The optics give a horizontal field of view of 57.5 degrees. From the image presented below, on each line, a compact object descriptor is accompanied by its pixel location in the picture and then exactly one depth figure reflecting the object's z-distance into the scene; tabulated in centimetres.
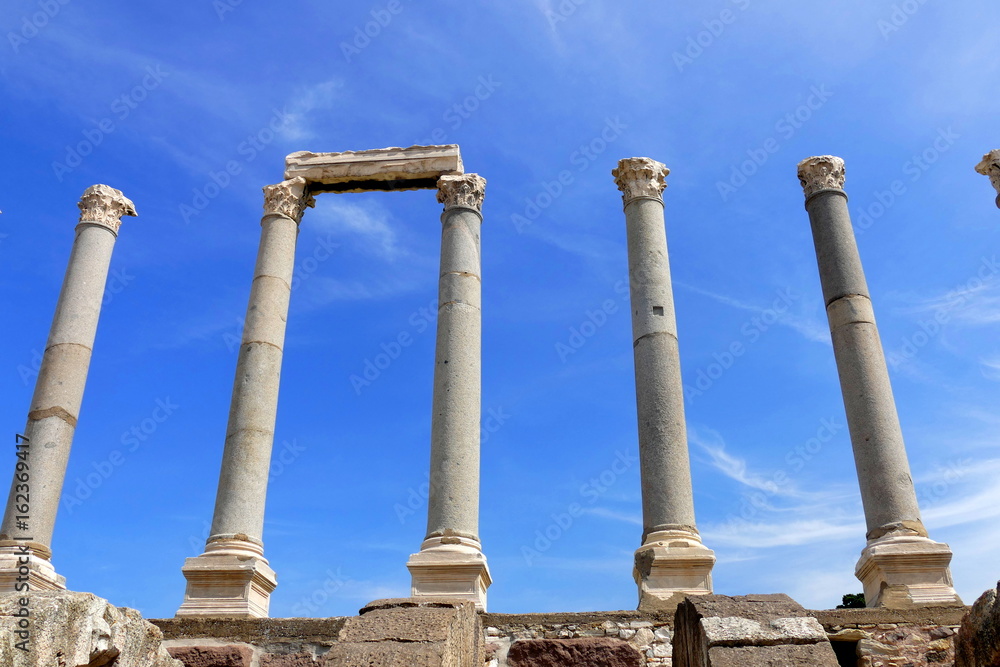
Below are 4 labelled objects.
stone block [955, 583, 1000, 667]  648
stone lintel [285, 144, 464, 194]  2198
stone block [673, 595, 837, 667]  835
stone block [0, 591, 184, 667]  663
